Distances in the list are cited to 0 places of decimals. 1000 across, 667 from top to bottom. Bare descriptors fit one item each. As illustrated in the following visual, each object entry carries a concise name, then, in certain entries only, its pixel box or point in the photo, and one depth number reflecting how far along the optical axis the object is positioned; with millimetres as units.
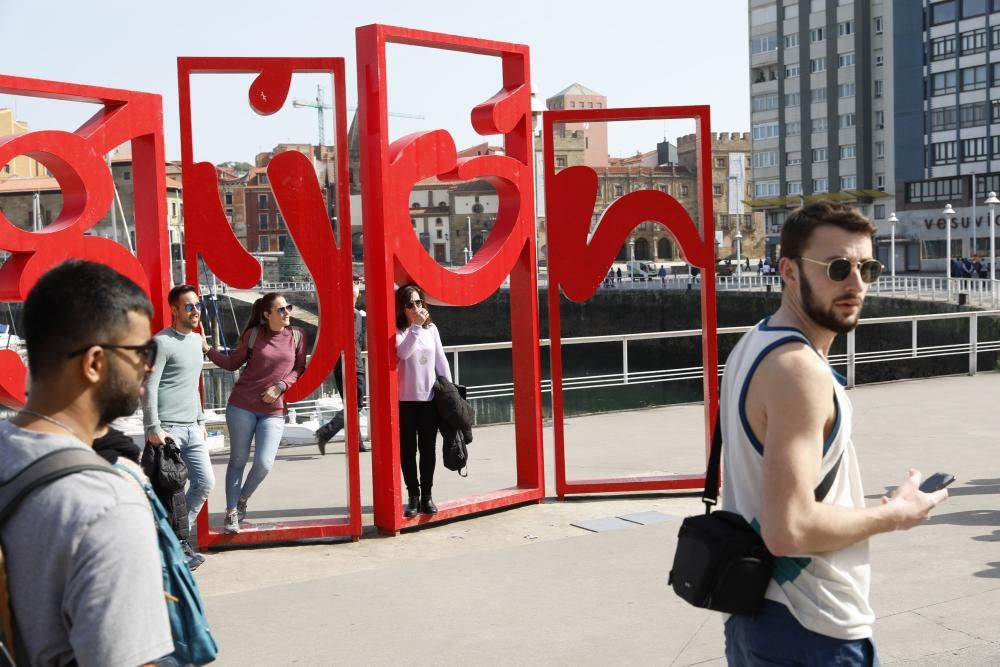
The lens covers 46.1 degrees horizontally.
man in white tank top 2324
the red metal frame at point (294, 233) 6816
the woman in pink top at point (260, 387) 6988
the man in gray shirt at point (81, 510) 1805
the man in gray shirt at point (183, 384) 6291
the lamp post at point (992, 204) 36906
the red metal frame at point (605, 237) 8039
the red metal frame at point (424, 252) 7055
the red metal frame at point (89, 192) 6234
